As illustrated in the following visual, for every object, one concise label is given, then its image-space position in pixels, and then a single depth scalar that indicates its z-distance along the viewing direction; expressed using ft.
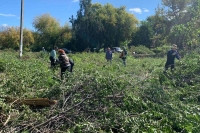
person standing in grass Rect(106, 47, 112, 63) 62.80
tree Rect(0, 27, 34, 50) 163.43
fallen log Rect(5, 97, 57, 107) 19.90
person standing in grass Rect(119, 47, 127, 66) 57.13
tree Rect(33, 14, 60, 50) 178.70
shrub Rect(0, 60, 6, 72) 43.22
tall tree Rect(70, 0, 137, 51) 159.00
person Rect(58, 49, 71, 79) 34.01
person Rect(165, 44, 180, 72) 36.91
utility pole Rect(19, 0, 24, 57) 71.15
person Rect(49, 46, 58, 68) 45.83
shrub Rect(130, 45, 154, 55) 124.57
